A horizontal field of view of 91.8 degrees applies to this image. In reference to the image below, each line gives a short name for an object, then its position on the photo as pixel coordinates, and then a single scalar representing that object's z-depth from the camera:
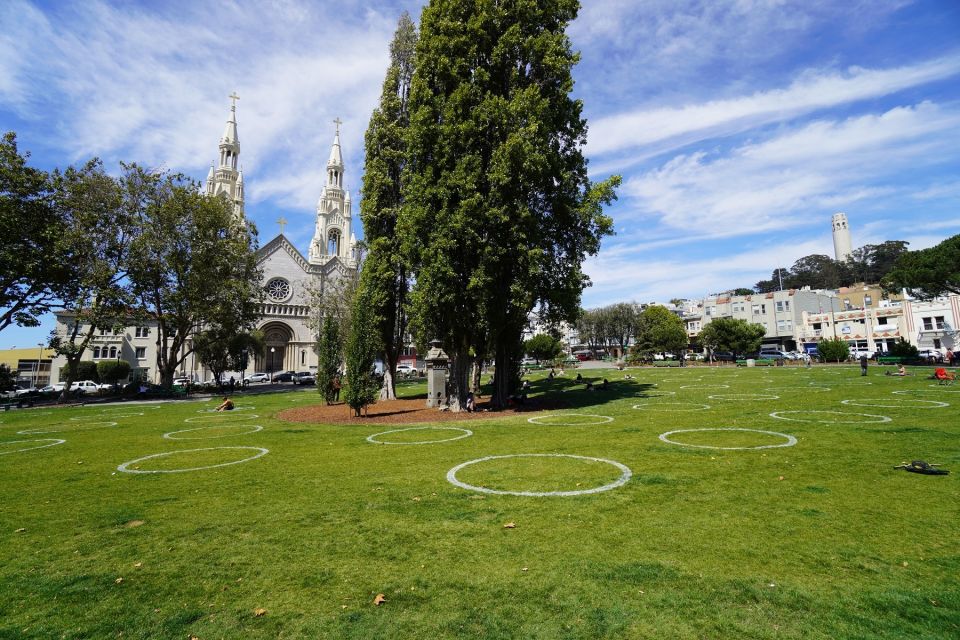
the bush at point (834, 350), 46.12
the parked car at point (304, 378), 53.18
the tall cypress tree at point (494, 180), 17.02
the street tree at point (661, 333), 61.16
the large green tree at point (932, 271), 31.30
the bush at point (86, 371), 52.75
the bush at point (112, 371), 53.00
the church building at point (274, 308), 59.53
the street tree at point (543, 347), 76.09
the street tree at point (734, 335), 56.75
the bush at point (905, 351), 39.50
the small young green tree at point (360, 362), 18.19
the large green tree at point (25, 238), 28.08
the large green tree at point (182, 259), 32.91
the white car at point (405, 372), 61.71
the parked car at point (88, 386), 42.97
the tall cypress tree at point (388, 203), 24.27
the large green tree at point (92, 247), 30.73
